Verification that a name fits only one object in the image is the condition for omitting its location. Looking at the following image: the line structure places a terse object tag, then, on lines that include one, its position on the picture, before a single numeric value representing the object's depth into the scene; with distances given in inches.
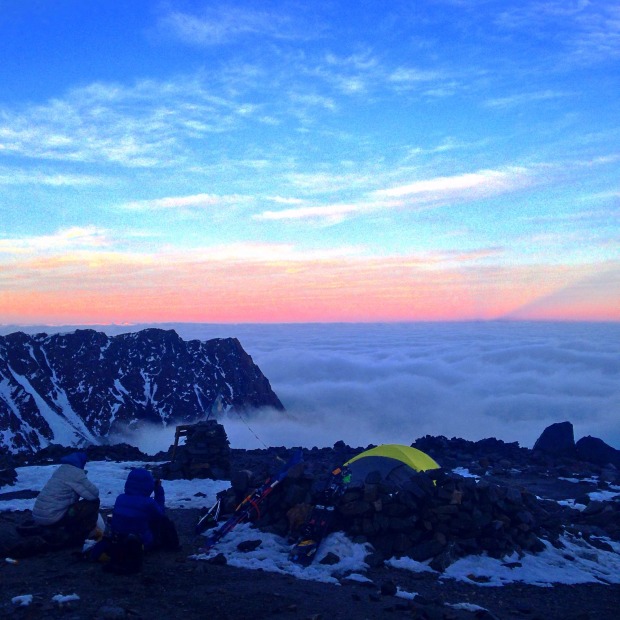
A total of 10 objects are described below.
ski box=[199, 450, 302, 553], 466.9
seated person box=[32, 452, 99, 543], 379.2
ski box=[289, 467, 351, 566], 421.6
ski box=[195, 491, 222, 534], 477.1
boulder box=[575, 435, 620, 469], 1031.6
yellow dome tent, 574.2
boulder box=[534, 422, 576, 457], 1083.9
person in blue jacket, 361.1
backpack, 339.3
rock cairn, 776.9
